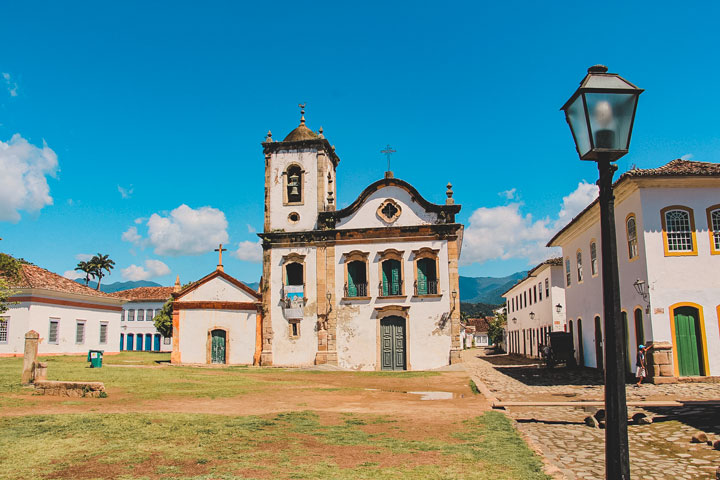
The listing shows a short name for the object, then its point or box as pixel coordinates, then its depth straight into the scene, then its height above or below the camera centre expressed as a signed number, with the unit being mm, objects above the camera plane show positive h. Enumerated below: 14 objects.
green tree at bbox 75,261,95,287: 76500 +8299
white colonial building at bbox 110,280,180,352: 60594 +334
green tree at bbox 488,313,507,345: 60125 -638
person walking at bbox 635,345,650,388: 16266 -1357
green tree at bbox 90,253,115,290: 76625 +8710
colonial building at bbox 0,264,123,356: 30469 +691
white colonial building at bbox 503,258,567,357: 33812 +924
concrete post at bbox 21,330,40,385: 14250 -818
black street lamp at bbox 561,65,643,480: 3721 +1144
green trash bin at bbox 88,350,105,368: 22672 -1331
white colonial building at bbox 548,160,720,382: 16375 +1691
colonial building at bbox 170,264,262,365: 27922 +23
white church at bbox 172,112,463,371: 26609 +1609
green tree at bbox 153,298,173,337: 51219 +443
